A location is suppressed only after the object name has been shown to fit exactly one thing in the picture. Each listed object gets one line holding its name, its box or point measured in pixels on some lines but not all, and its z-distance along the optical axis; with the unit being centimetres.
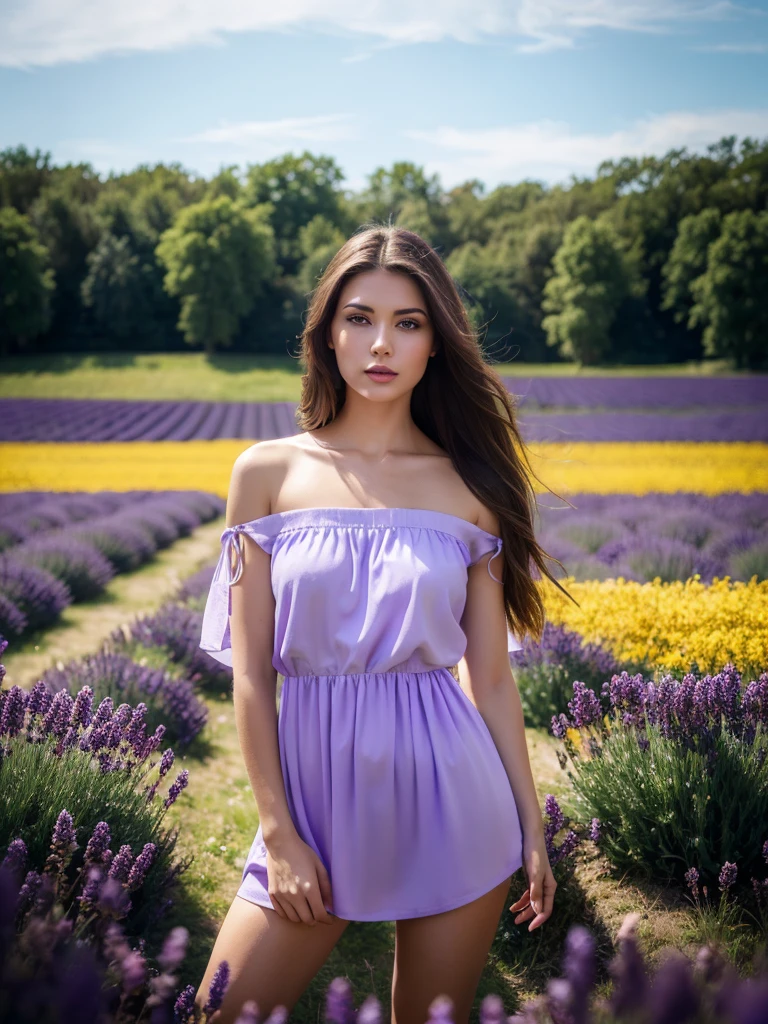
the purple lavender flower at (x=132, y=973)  73
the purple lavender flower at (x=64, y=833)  134
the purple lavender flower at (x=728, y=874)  189
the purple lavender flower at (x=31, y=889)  123
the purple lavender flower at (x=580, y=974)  65
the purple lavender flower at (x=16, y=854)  122
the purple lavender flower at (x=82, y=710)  199
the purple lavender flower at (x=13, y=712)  198
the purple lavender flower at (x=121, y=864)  138
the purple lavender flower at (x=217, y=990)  100
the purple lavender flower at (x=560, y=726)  236
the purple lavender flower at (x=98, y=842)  140
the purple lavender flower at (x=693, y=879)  199
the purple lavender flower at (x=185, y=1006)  107
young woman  151
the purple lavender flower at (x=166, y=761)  186
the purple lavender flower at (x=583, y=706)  232
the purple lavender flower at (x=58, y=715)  200
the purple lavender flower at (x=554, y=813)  212
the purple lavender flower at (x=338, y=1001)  72
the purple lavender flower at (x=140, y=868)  142
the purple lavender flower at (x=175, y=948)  72
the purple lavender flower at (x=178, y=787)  171
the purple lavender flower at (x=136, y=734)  209
